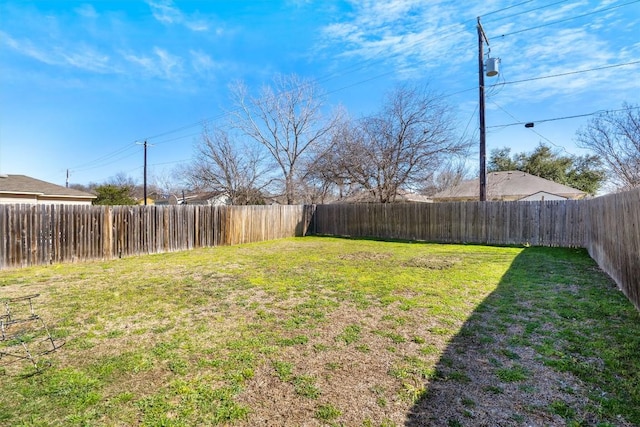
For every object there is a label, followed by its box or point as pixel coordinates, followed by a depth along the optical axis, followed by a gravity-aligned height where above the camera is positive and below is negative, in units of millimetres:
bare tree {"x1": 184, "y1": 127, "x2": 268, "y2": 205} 19078 +2483
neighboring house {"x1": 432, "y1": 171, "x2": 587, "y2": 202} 18797 +1282
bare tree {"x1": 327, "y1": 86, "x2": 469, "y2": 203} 13930 +2990
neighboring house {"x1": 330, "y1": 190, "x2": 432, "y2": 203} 15930 +595
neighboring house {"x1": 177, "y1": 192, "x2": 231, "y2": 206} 21388 +727
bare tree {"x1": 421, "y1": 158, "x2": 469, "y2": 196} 22644 +2504
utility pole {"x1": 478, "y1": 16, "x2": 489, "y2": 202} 10188 +3291
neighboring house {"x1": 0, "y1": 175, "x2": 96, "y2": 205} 12778 +612
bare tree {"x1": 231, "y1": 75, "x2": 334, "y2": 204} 18469 +5317
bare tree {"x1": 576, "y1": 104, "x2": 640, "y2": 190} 11617 +2812
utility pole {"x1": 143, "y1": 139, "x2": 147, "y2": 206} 21875 +3194
